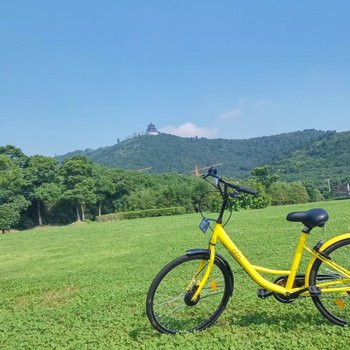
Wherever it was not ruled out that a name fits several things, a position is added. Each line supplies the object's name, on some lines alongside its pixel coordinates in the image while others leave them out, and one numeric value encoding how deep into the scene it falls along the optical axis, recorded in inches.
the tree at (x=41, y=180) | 2100.1
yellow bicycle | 142.7
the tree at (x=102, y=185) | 2316.7
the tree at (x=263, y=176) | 2277.6
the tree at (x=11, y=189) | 1921.8
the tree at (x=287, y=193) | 2078.9
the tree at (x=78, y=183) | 2117.4
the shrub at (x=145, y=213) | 1648.6
